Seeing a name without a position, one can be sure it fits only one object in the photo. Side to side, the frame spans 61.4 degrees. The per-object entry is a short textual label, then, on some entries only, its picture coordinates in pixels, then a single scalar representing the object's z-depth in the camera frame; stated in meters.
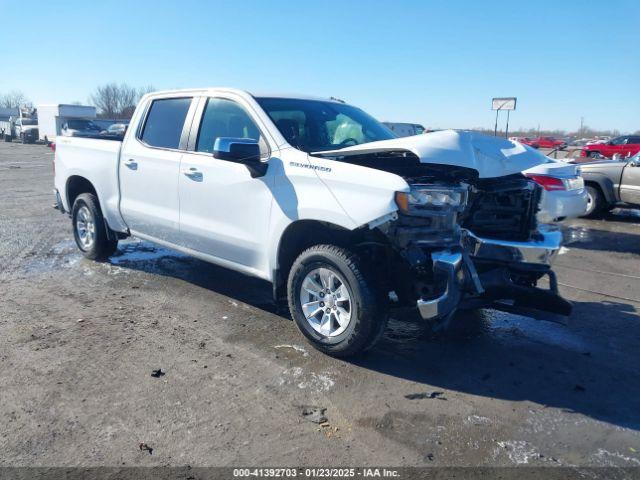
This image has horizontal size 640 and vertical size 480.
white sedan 6.86
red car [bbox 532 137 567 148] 46.46
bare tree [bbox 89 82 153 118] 96.25
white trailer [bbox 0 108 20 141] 47.98
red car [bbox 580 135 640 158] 25.53
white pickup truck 3.76
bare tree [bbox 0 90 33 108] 109.69
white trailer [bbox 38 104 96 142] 36.56
